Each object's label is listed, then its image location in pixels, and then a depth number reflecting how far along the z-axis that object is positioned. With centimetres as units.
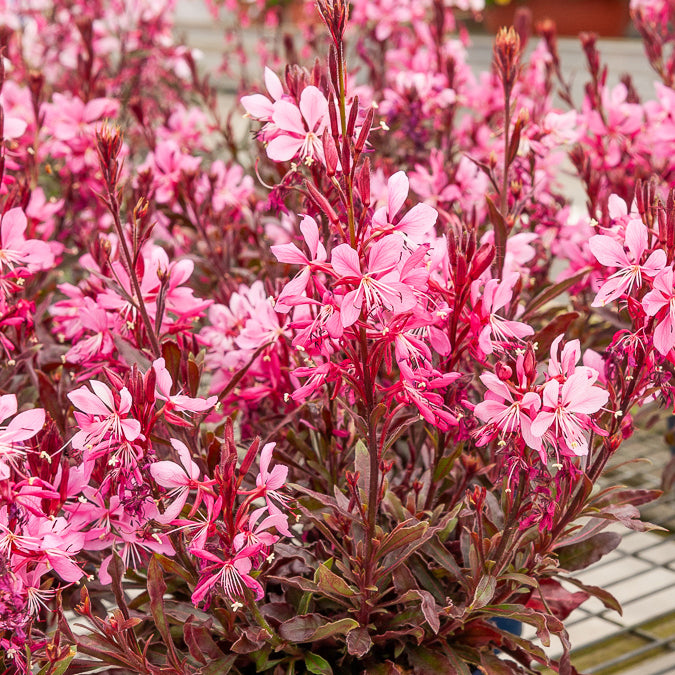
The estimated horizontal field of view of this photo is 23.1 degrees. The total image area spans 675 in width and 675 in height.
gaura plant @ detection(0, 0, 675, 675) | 58
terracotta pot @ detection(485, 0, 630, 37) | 466
